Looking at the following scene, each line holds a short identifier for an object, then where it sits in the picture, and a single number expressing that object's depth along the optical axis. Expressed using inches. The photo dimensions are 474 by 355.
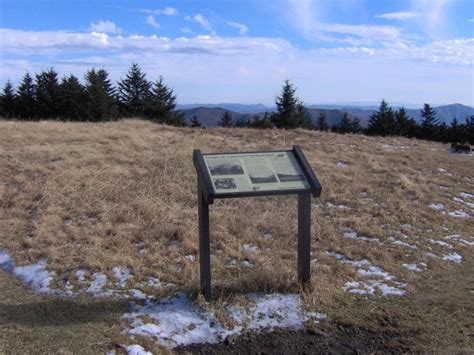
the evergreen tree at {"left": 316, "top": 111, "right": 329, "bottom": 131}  1753.4
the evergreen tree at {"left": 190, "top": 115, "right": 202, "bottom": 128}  1748.3
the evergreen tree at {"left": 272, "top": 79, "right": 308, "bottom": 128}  1531.7
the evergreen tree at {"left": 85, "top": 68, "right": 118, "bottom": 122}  1263.5
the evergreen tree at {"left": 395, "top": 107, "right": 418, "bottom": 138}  1692.9
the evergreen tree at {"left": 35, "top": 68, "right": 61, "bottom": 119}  1352.1
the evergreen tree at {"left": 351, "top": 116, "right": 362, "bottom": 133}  1749.5
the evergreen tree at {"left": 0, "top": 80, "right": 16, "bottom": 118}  1431.8
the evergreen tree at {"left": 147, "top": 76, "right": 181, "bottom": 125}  1507.1
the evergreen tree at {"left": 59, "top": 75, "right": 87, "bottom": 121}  1288.6
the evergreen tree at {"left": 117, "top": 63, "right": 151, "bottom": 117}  1574.8
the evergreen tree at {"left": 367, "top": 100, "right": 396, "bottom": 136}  1638.0
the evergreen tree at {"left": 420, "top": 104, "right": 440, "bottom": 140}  1702.8
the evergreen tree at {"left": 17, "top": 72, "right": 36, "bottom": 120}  1384.1
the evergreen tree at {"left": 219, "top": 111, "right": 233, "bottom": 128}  1748.9
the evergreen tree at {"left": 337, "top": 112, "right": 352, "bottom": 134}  1703.0
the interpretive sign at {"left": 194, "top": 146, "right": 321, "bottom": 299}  159.3
